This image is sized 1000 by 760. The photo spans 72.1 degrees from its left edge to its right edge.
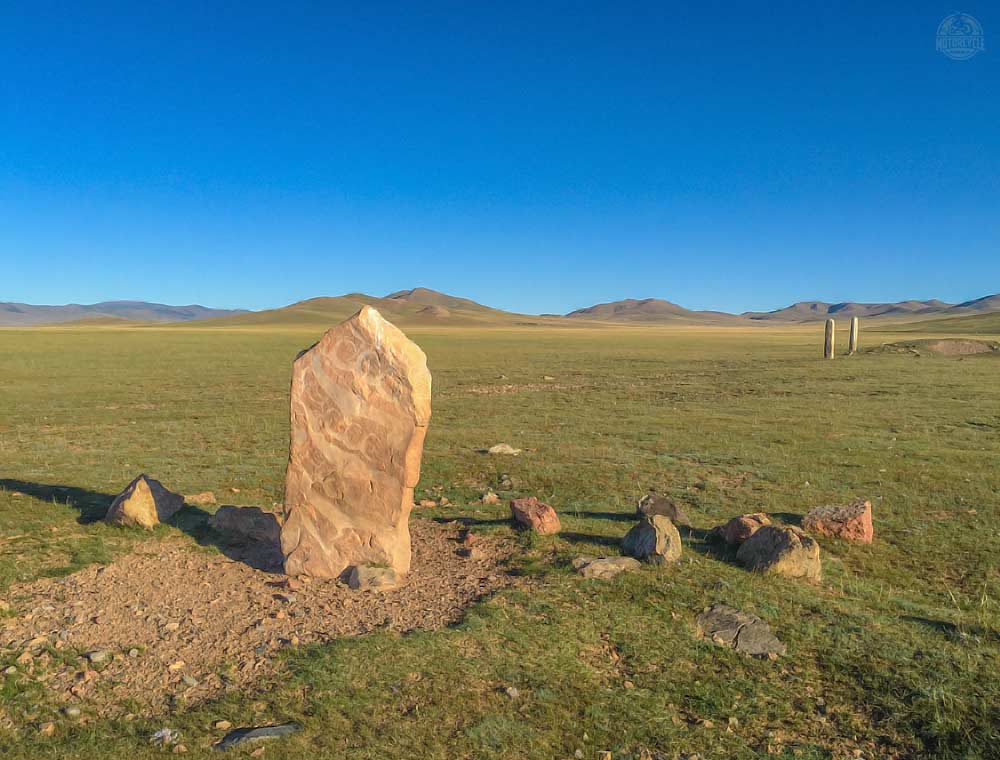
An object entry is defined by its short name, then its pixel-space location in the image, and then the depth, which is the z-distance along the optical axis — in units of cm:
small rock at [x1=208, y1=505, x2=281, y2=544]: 945
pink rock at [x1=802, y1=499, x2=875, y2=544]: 962
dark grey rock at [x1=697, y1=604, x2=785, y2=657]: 646
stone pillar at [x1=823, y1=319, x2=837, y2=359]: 4550
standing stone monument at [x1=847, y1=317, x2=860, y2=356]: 4819
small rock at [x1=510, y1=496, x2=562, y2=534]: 964
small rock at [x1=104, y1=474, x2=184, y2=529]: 951
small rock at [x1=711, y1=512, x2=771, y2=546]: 902
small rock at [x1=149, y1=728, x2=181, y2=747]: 502
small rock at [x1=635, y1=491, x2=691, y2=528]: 1013
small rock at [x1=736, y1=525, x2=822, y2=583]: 809
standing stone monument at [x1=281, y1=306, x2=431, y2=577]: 822
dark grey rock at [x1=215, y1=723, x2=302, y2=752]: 497
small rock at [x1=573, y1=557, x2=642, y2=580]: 806
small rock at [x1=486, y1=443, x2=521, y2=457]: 1536
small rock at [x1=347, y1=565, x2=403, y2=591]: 782
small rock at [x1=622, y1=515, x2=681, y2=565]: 840
